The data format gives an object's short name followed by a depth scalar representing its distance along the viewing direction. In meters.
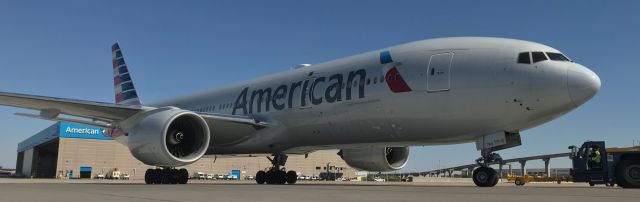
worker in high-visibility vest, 13.24
